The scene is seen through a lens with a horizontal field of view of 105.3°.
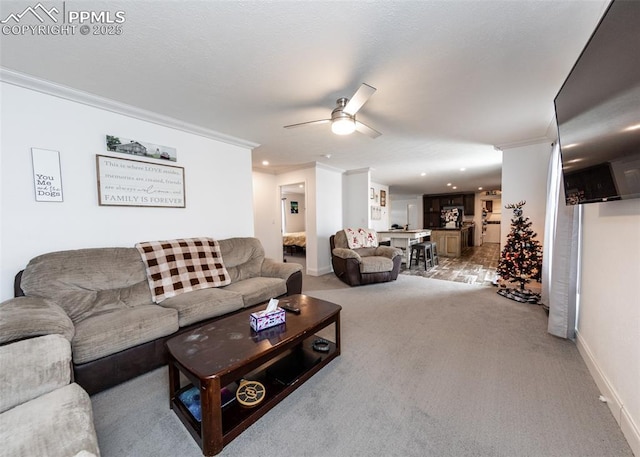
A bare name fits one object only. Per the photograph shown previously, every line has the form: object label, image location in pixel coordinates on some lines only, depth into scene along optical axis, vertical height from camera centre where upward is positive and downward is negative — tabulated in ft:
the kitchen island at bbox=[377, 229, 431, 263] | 18.88 -1.72
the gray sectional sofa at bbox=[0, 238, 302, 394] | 5.14 -2.42
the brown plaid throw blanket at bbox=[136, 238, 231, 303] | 7.80 -1.65
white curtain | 7.33 -1.77
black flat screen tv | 3.30 +1.73
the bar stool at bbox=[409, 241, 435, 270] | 17.88 -2.88
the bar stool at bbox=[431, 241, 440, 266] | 19.27 -3.30
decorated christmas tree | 11.01 -2.03
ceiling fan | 6.53 +2.93
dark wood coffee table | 3.92 -2.67
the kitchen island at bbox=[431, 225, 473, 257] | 22.86 -2.43
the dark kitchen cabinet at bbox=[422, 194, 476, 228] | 31.19 +1.47
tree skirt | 10.76 -3.74
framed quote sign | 7.74 +1.23
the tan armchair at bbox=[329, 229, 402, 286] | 13.64 -2.69
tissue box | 5.42 -2.32
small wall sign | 6.56 +1.24
